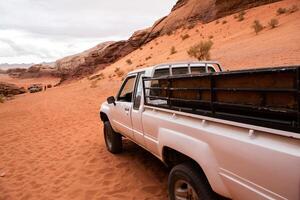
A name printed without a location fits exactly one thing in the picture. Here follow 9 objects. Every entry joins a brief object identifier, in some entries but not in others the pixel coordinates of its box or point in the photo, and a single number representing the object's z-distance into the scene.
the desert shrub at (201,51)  12.89
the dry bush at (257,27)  14.59
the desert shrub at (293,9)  15.72
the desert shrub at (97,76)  23.67
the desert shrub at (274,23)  14.31
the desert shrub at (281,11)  16.65
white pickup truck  1.33
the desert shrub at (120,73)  19.31
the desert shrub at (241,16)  19.80
